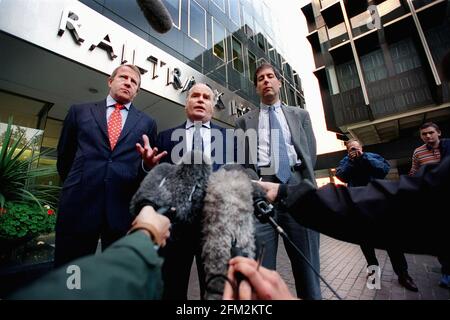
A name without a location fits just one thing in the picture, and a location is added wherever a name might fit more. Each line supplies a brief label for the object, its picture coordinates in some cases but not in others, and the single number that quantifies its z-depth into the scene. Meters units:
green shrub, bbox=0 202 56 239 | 2.82
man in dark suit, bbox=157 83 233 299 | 1.58
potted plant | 2.86
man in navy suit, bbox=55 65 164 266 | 1.55
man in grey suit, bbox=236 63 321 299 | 1.63
